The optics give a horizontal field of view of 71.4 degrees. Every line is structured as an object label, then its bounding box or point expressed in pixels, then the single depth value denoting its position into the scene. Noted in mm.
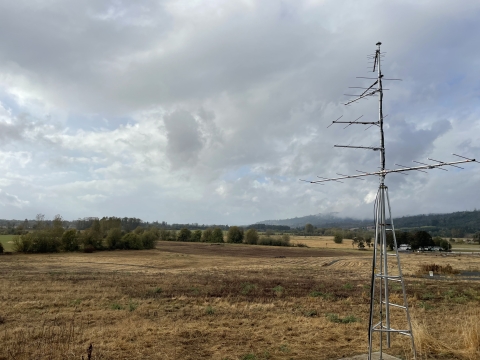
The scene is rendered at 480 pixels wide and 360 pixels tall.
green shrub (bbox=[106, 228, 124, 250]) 83062
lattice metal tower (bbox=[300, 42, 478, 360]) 7117
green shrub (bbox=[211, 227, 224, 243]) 123944
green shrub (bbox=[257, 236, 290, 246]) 121169
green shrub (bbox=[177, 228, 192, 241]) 127875
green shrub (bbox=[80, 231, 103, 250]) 78500
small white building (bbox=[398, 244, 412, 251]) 106938
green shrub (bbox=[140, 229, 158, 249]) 89125
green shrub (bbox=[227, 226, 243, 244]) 126719
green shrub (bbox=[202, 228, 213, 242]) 125562
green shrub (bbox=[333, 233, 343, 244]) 136750
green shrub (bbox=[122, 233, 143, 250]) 85550
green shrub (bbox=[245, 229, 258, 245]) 125250
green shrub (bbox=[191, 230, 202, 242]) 127875
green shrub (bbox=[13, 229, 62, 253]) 70625
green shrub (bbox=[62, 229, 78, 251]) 75938
